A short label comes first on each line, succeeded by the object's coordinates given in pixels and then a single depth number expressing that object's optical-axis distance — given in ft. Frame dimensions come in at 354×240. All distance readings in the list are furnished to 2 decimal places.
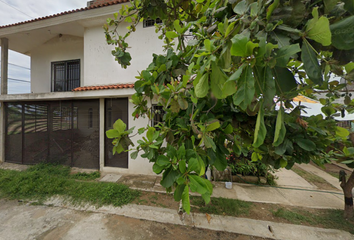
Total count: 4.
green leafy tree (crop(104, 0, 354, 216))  1.59
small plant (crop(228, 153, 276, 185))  13.12
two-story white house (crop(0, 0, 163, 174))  14.93
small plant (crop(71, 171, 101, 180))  13.87
